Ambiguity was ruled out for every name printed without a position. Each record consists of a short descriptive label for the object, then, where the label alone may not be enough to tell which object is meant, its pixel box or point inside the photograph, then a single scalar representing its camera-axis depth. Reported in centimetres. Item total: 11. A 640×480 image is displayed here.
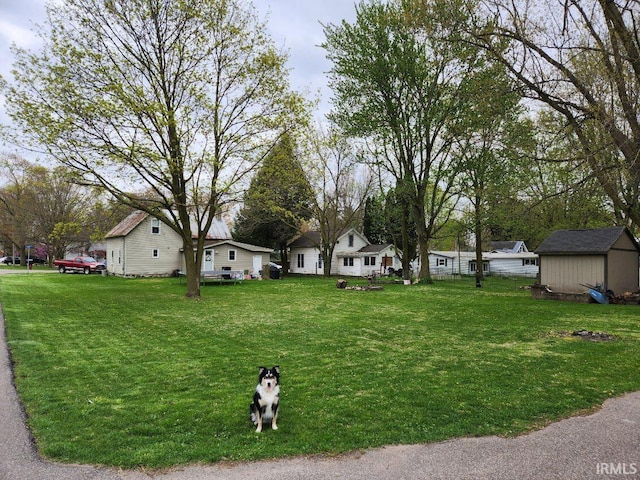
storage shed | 1909
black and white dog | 466
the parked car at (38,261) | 6240
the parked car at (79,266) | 3756
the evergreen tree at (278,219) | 3417
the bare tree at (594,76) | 898
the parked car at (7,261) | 6202
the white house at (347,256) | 3997
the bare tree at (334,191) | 3394
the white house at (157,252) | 3291
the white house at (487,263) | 4188
